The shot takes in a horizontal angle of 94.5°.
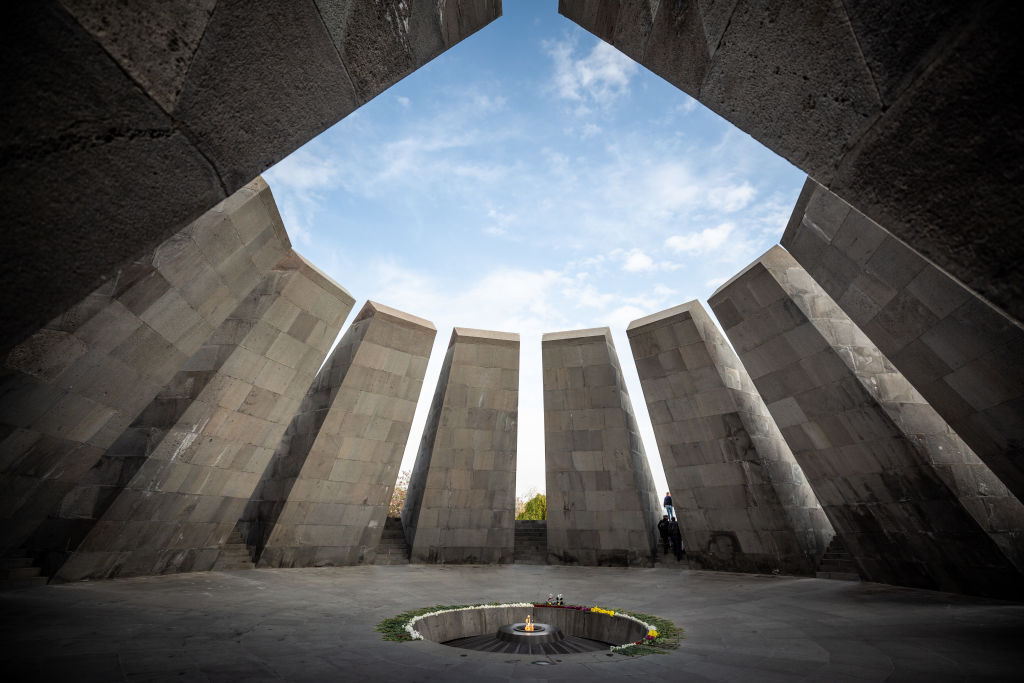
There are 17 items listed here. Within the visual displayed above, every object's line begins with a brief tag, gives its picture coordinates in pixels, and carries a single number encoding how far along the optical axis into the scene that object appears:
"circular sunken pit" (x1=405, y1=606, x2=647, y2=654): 6.90
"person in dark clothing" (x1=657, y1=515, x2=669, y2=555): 15.75
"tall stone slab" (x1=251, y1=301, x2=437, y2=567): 13.62
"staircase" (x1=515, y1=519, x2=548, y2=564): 16.58
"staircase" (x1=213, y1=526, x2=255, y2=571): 12.54
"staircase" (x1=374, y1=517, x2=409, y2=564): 15.33
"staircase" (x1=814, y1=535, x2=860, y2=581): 12.27
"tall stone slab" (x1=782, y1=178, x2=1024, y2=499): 6.23
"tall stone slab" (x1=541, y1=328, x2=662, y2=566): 15.52
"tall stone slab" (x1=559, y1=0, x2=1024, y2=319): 1.95
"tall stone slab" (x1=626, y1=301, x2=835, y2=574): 13.33
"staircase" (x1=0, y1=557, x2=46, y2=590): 8.33
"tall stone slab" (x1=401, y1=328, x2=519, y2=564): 15.66
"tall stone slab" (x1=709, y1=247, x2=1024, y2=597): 8.51
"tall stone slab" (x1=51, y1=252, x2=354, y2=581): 9.31
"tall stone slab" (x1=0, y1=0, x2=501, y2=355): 1.90
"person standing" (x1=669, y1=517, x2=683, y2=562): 15.23
